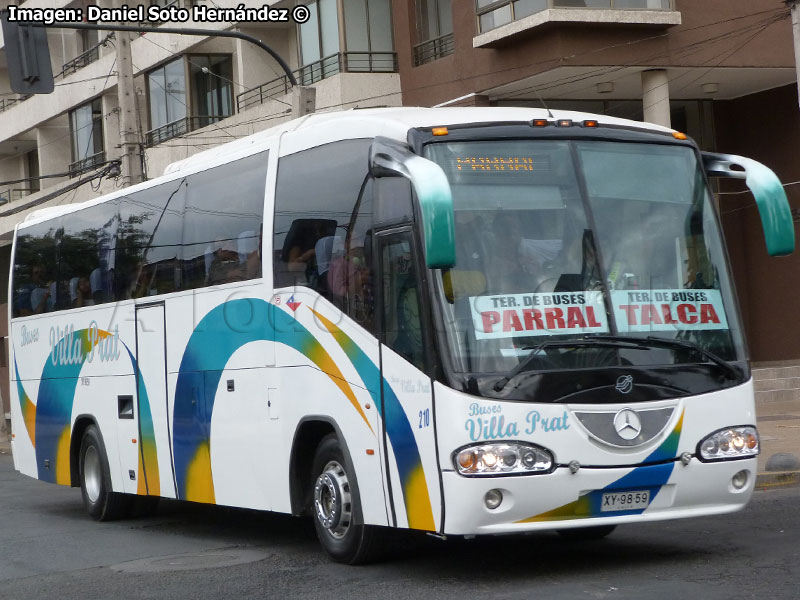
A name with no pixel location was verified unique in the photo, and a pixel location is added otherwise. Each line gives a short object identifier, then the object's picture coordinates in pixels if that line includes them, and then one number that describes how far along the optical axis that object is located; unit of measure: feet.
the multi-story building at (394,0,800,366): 75.05
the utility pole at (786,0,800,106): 51.29
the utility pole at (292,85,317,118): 65.72
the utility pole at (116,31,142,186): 76.23
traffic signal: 64.18
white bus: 26.76
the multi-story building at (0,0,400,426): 89.92
